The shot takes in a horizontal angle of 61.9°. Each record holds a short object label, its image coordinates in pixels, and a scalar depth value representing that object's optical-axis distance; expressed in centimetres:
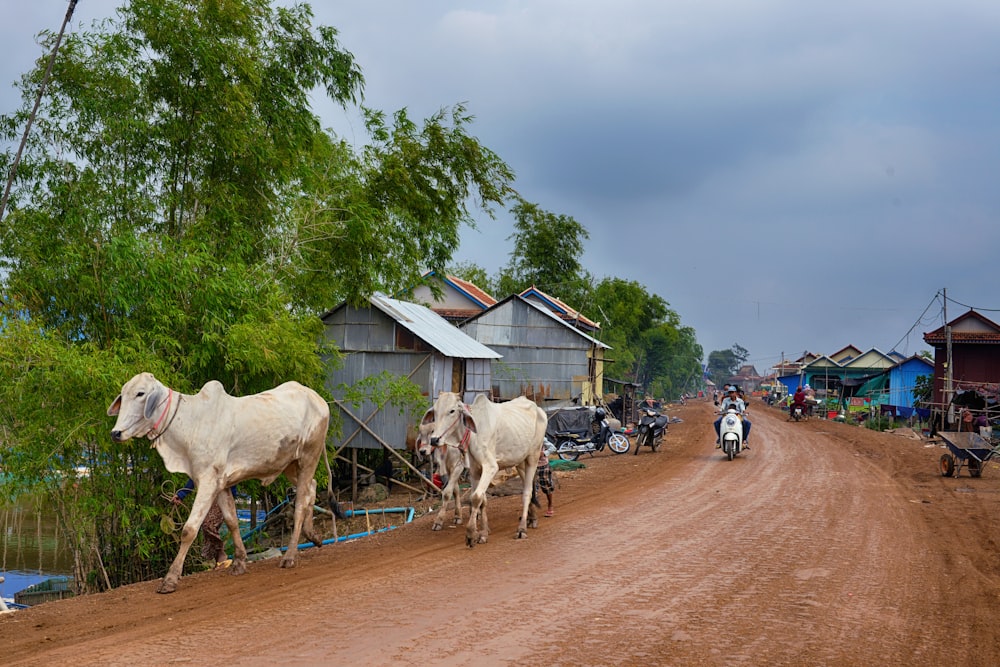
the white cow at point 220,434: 786
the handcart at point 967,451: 1720
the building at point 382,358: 1811
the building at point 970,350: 3259
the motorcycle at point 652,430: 2280
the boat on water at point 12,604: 1257
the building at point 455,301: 3788
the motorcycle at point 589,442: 2181
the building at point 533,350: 3256
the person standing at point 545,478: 1195
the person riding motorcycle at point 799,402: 3719
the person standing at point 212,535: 947
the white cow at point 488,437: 967
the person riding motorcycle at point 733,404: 2059
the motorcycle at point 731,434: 1995
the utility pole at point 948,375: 2613
